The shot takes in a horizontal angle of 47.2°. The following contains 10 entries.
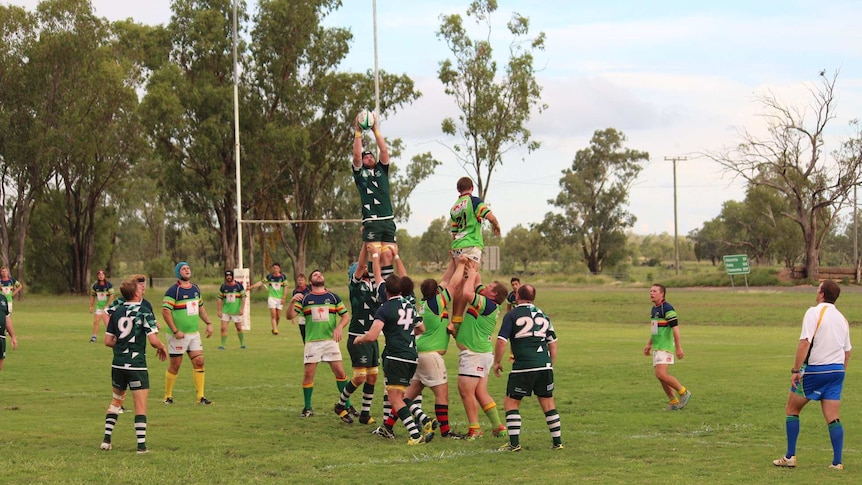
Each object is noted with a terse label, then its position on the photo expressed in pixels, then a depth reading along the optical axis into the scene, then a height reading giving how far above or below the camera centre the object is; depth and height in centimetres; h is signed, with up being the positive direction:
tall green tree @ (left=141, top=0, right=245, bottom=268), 6216 +1027
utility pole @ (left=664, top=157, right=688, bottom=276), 8100 +182
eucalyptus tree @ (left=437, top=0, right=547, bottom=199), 6112 +1085
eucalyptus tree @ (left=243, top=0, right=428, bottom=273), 6519 +1134
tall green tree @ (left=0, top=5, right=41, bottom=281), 6831 +1100
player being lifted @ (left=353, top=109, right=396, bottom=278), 1585 +109
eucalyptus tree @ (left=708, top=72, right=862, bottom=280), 6450 +538
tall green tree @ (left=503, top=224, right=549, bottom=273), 10988 +216
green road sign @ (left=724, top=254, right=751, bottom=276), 6106 -23
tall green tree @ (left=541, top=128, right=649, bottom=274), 9912 +637
